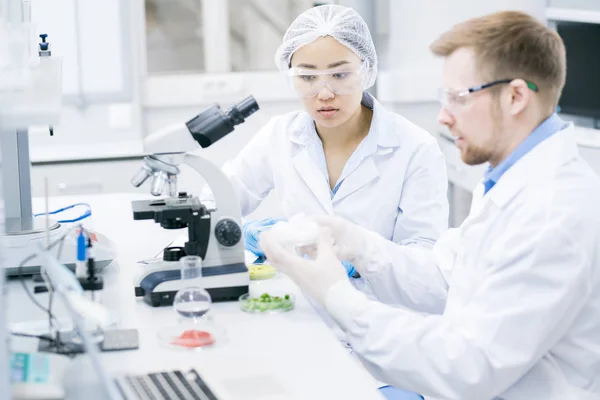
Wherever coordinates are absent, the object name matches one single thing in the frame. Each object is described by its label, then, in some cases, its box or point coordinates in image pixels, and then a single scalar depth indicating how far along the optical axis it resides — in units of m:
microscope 1.85
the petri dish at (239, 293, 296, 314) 1.79
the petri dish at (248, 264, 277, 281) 2.02
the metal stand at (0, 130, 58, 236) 2.21
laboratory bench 1.42
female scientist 2.32
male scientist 1.42
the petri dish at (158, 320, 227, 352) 1.59
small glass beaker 1.73
